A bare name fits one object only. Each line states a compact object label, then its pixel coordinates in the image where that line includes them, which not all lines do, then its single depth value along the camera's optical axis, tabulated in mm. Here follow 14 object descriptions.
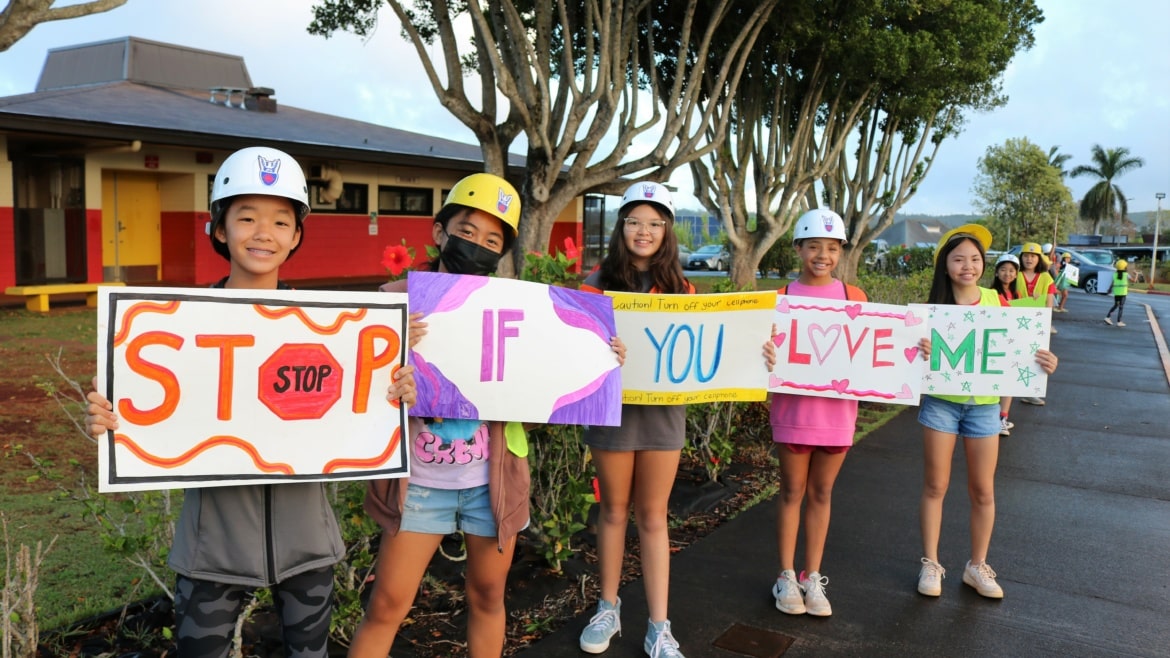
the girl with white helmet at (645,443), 3672
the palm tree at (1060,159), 78750
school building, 16516
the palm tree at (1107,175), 79688
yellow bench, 15078
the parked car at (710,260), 44875
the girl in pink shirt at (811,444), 4184
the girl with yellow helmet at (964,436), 4496
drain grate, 3938
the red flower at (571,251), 4604
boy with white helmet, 2449
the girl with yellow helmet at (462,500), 2904
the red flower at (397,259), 4020
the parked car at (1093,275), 37938
